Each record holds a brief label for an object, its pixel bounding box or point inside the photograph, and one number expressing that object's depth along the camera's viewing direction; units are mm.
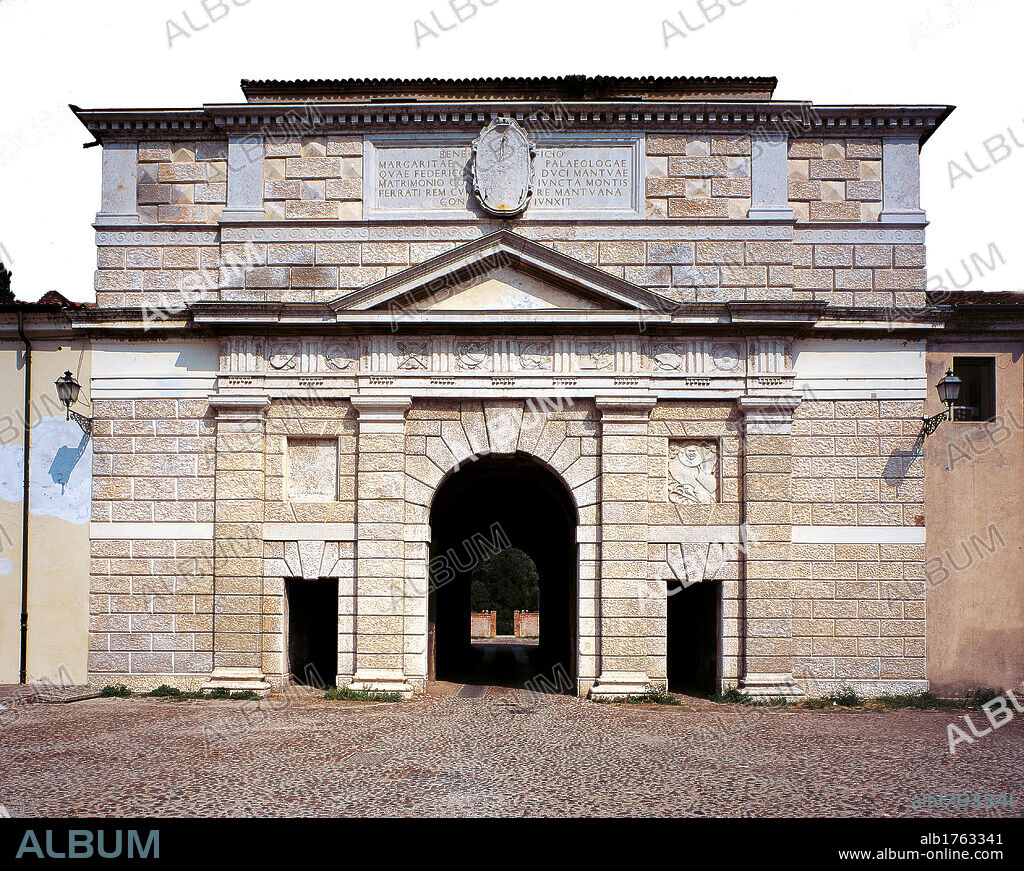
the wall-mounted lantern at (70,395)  15062
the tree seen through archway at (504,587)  41312
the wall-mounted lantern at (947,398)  14297
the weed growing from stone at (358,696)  14211
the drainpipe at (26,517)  15148
